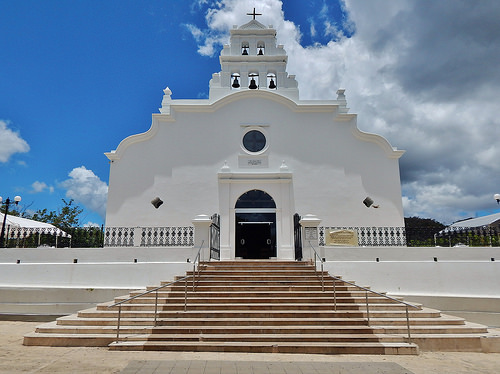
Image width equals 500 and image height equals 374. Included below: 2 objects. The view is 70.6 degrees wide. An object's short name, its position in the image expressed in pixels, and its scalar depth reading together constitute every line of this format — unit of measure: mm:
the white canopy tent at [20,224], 13822
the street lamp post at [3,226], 13512
